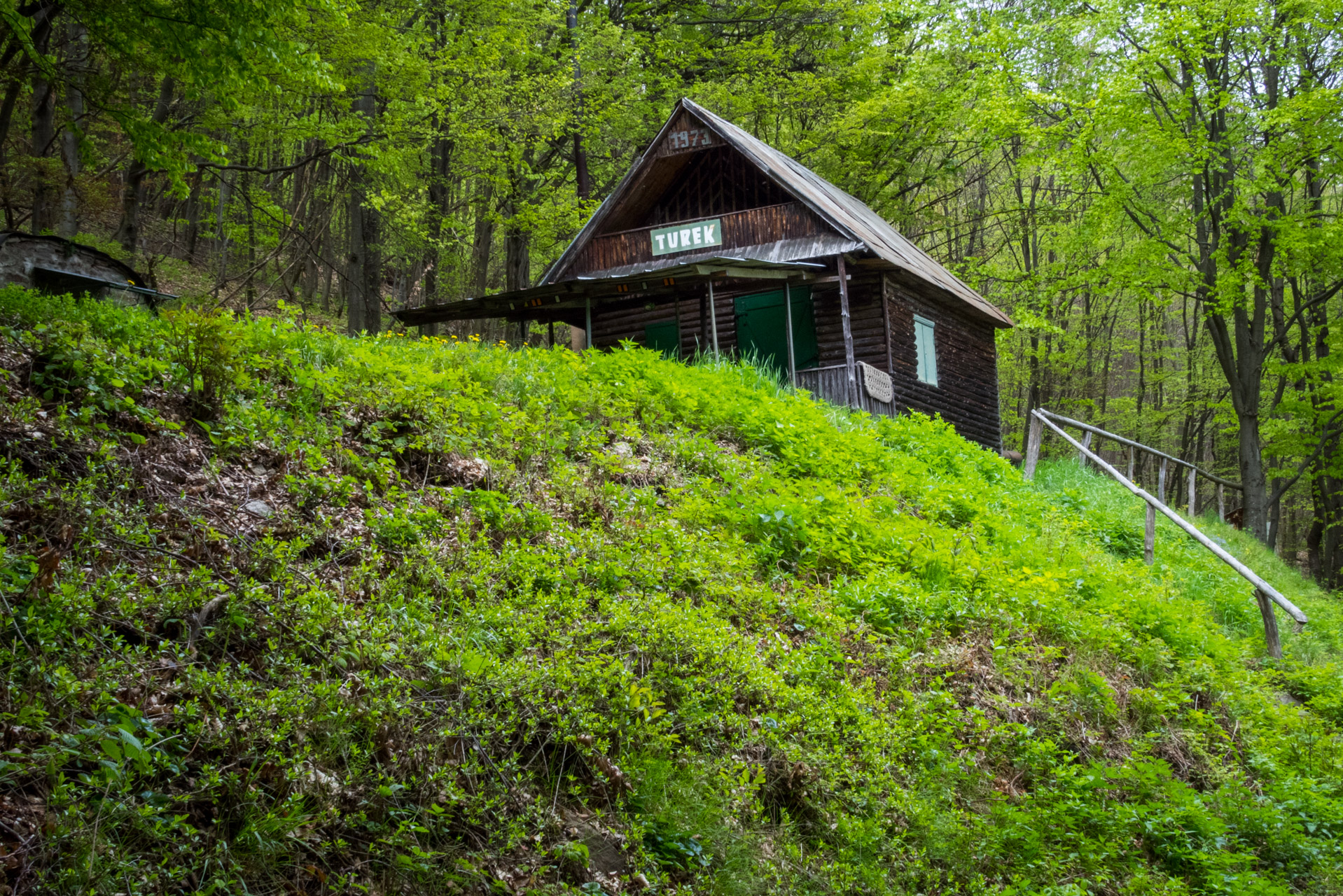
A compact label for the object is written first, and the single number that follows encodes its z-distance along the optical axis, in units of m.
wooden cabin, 15.55
